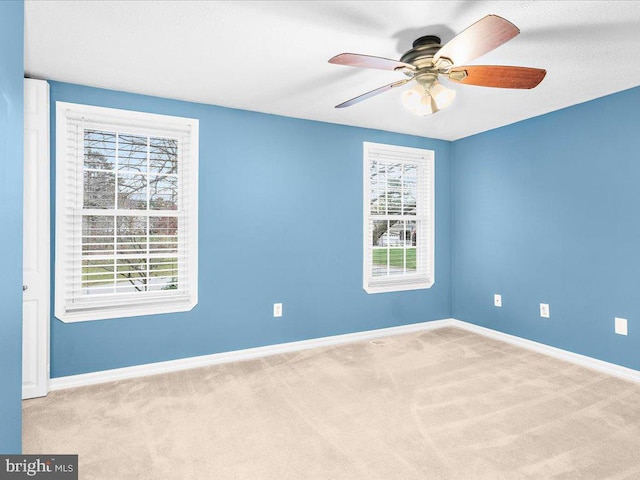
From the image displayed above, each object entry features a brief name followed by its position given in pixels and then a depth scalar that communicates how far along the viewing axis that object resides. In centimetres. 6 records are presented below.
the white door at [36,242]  260
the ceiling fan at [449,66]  161
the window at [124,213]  285
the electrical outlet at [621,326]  304
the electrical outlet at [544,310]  361
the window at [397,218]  415
